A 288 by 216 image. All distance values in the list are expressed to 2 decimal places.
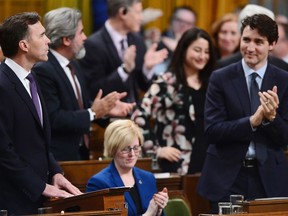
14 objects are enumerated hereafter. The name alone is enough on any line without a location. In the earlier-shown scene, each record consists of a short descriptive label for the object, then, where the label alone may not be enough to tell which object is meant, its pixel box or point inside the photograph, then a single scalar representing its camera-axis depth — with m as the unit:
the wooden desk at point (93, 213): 8.51
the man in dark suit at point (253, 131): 10.49
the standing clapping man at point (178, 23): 17.37
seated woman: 10.14
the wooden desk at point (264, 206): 9.13
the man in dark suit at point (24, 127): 9.41
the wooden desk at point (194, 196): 12.19
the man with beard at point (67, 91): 11.69
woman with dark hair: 12.82
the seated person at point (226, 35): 15.36
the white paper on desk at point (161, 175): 12.07
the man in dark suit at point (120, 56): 14.06
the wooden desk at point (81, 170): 11.64
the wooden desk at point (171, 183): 11.97
